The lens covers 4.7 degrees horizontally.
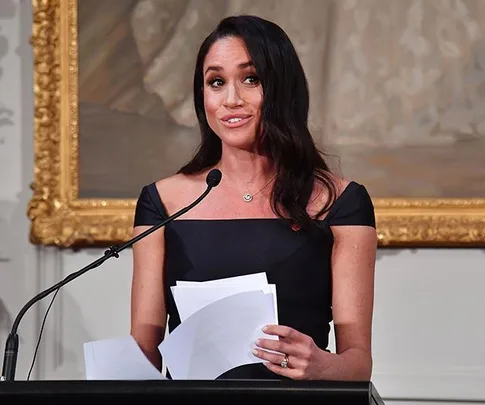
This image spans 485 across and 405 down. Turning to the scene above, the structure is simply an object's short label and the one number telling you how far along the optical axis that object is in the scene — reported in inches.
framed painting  431.5
